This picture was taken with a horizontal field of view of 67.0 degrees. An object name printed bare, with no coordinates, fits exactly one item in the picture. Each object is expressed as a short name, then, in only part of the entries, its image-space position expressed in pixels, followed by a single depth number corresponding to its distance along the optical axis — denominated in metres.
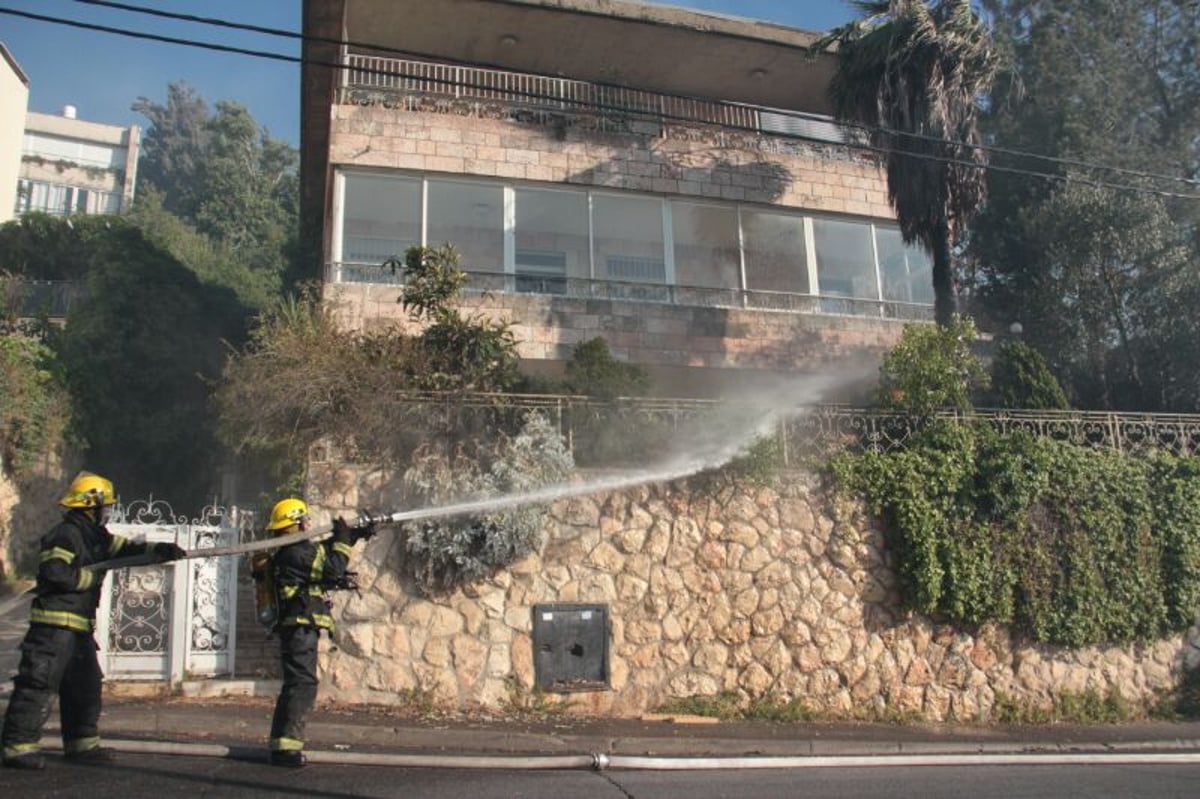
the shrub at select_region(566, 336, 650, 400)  12.16
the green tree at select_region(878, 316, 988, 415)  11.94
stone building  15.40
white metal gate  8.70
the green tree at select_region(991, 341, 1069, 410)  13.56
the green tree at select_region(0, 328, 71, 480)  14.12
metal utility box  9.41
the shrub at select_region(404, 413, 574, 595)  9.26
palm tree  15.50
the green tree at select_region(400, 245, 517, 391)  10.61
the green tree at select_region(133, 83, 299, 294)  42.47
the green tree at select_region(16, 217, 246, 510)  17.55
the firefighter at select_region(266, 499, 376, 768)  6.18
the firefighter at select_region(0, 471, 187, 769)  5.69
